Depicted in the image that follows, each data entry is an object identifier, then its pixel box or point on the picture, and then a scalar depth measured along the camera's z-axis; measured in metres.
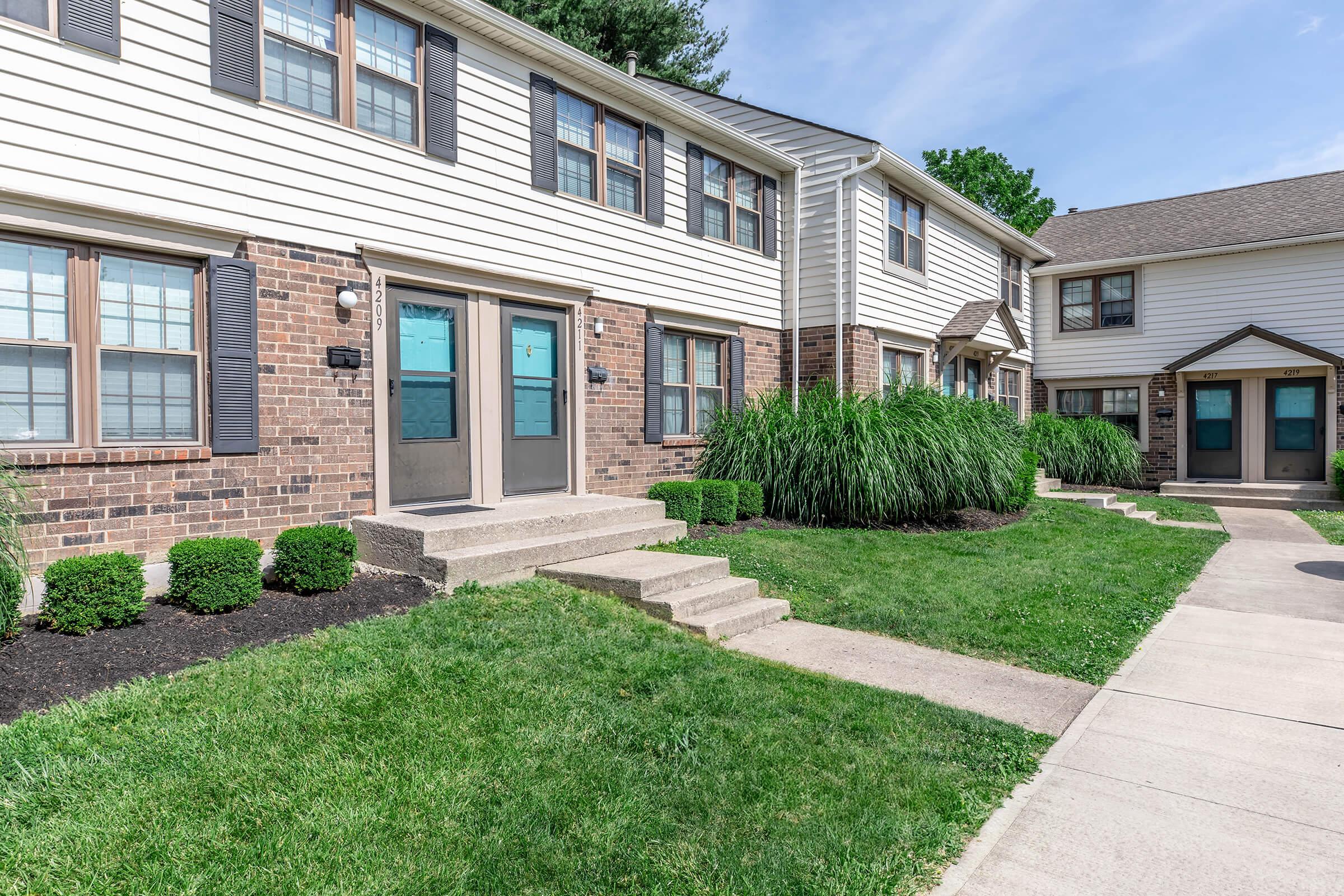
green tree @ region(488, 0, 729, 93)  16.94
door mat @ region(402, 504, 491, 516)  6.77
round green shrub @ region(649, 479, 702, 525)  8.52
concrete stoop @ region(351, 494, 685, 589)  5.57
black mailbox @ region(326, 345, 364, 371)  6.38
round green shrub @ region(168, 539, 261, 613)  4.80
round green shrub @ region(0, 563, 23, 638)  3.94
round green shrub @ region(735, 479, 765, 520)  9.16
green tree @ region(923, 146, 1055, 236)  31.42
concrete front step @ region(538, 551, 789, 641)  5.32
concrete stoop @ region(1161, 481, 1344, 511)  13.66
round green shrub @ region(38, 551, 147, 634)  4.30
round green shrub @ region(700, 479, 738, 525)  8.73
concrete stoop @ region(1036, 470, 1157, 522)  12.02
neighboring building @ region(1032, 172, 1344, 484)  14.60
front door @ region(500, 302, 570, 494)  7.95
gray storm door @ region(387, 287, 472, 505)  6.92
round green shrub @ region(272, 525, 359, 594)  5.26
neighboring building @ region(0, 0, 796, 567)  5.04
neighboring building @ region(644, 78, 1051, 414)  11.44
